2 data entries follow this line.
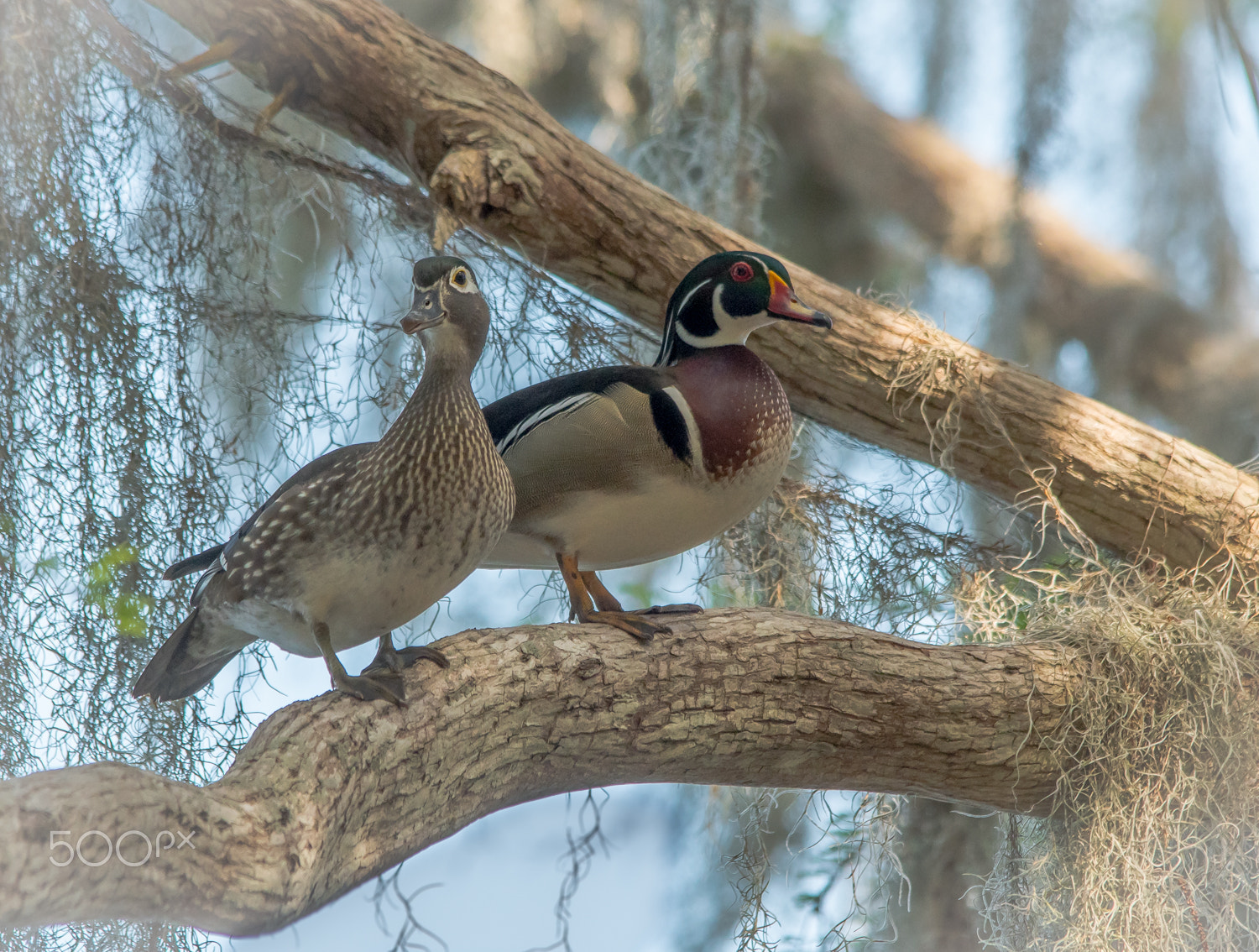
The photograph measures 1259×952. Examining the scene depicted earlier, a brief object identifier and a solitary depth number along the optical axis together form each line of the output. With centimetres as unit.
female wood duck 1142
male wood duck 1152
